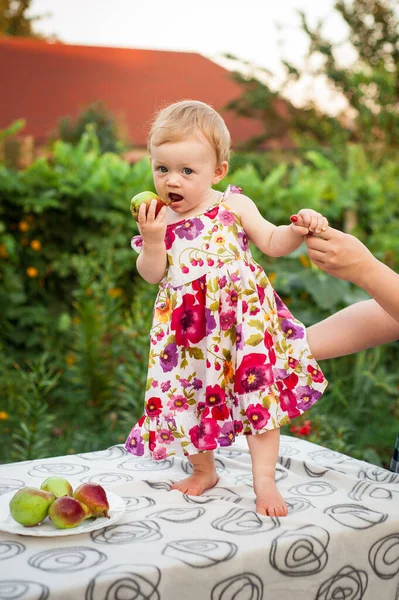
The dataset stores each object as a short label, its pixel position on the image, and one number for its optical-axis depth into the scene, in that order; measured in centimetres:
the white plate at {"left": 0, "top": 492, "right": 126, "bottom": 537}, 165
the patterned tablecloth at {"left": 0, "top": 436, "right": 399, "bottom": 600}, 150
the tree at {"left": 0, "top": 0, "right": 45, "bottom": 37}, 2352
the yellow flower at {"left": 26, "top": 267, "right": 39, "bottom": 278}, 477
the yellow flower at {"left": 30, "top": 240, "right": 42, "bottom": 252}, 477
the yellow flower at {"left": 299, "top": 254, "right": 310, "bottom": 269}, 489
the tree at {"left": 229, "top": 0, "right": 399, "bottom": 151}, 1423
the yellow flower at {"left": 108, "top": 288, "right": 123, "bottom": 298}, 423
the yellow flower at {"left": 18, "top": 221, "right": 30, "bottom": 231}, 477
